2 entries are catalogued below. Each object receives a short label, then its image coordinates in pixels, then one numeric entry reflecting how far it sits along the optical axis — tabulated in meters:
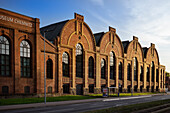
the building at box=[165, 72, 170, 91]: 101.49
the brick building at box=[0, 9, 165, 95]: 30.73
